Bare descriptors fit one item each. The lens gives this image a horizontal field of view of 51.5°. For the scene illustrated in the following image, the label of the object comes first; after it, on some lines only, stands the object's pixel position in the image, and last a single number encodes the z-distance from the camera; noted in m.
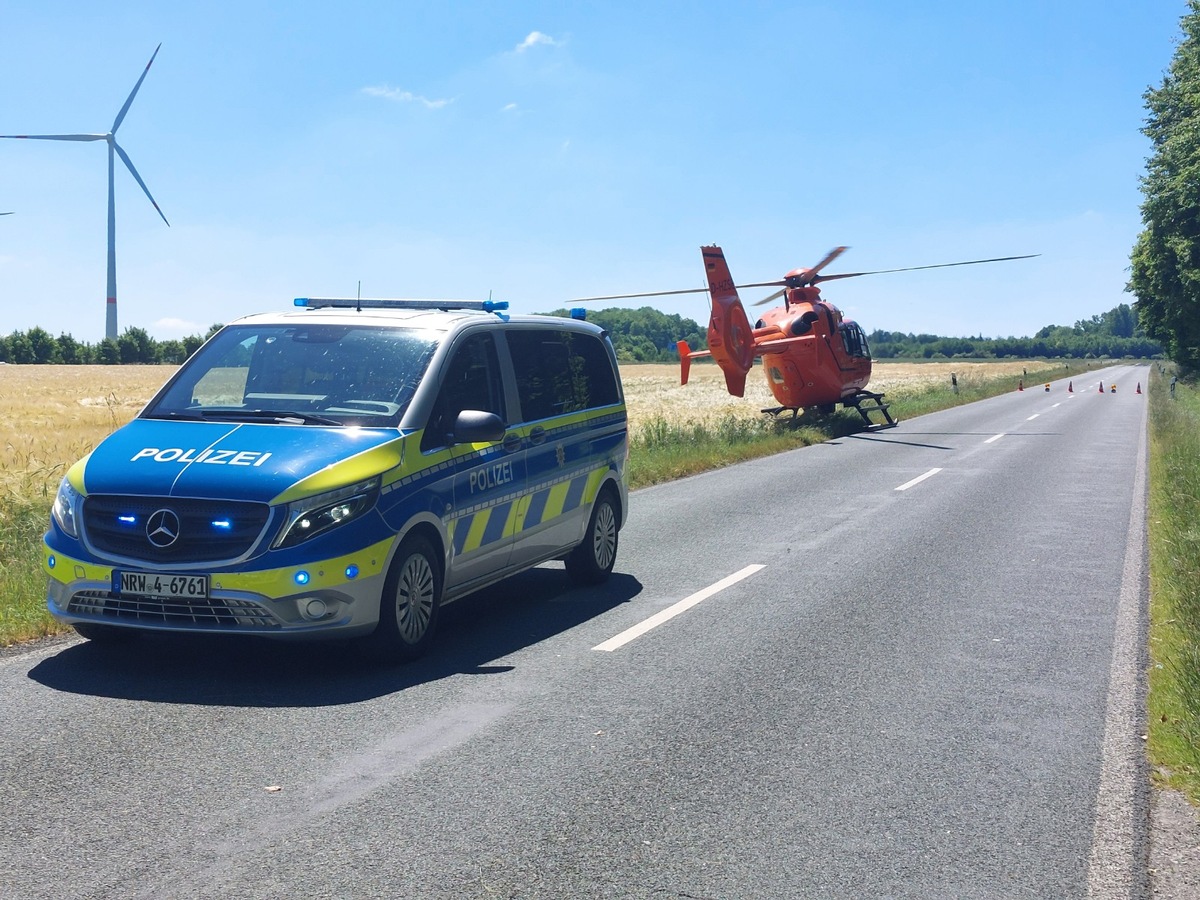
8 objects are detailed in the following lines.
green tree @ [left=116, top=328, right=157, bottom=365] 125.62
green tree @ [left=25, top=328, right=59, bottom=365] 124.06
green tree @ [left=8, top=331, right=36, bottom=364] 123.31
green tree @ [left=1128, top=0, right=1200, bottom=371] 37.06
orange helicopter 30.17
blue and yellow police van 6.25
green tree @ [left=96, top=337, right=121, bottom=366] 122.06
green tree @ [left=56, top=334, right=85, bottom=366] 123.75
